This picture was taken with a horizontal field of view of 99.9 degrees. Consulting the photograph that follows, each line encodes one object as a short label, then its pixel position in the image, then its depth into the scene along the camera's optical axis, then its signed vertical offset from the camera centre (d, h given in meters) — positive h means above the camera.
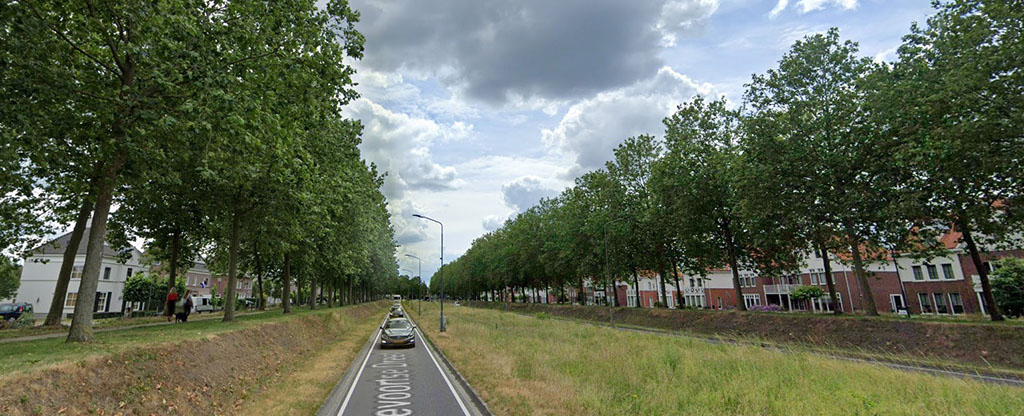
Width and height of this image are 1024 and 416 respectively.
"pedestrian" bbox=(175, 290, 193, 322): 21.53 -0.28
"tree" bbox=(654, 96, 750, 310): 28.47 +6.20
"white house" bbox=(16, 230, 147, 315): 49.98 +3.24
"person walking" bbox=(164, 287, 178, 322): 21.81 +0.09
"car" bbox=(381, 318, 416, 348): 21.23 -2.00
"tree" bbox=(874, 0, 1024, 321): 14.61 +5.43
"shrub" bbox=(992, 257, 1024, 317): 30.84 -1.60
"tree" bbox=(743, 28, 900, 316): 19.88 +5.52
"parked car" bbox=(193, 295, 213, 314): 60.41 -0.14
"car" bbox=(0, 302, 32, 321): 32.72 +0.05
